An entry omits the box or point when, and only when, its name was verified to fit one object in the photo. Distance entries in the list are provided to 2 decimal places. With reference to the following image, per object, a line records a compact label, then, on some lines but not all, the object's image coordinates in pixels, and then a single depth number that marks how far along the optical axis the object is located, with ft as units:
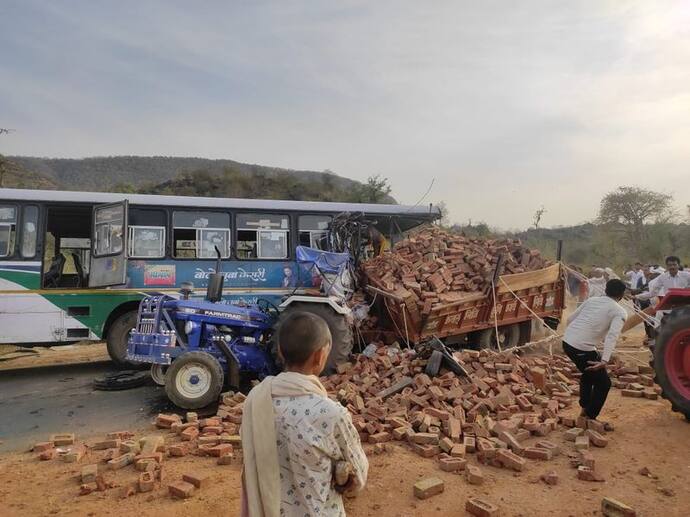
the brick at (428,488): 11.96
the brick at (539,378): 20.77
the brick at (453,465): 13.63
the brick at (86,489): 12.46
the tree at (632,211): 111.14
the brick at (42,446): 15.49
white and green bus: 27.63
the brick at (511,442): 14.67
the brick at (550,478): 12.77
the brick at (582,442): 14.80
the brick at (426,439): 15.19
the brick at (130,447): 14.77
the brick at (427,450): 14.61
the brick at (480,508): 10.96
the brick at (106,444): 15.51
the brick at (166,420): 17.72
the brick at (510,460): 13.64
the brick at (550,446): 14.60
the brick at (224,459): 14.20
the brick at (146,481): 12.50
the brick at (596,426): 16.15
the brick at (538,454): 14.28
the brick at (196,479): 12.59
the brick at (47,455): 14.99
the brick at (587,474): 12.91
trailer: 26.35
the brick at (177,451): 14.85
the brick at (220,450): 14.48
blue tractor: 20.61
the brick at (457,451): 14.30
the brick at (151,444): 14.74
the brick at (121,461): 13.88
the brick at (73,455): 14.67
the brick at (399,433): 15.70
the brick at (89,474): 12.90
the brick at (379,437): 15.33
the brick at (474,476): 12.76
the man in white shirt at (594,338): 16.33
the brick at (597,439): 15.08
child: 5.97
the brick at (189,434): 16.03
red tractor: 17.03
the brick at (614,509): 11.00
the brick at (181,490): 12.07
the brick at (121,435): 16.44
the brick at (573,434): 15.74
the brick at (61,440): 16.03
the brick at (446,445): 14.82
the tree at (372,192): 101.50
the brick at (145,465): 13.44
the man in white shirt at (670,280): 29.24
